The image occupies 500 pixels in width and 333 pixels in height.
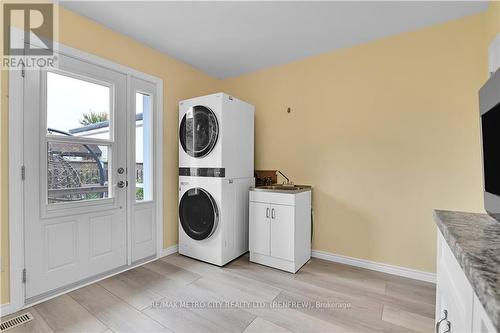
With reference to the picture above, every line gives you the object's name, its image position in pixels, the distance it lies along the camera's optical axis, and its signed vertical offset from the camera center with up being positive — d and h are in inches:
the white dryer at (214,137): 100.9 +13.7
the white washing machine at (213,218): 101.1 -23.7
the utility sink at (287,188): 103.7 -10.3
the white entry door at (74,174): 73.5 -2.8
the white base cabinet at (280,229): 95.2 -27.2
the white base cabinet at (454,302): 21.1 -15.7
